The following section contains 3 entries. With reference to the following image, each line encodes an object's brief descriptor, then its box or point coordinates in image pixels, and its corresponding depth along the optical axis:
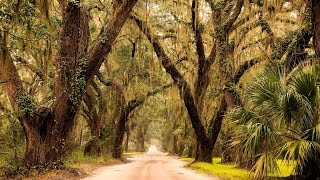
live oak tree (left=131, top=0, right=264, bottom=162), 17.16
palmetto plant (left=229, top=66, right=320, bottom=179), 8.95
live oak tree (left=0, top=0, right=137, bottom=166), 12.38
